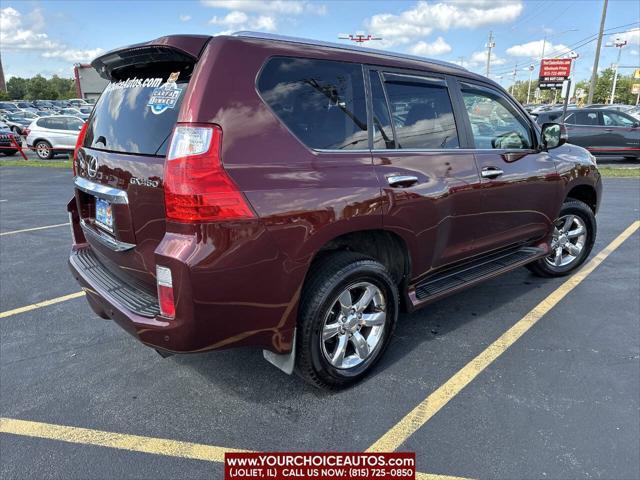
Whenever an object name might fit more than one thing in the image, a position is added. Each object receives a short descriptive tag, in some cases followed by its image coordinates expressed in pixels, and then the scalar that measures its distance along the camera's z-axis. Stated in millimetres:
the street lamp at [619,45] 71175
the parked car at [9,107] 41550
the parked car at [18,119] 27084
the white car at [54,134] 18125
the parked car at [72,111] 30953
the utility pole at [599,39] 30839
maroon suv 2152
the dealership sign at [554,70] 32562
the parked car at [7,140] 19547
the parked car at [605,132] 14438
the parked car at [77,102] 50531
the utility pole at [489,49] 68688
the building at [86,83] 58219
